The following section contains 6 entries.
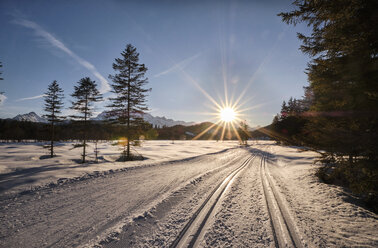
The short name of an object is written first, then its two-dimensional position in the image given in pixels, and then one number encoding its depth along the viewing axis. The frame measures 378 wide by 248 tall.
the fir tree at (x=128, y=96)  15.76
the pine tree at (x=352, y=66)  3.77
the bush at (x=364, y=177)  3.73
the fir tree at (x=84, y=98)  18.62
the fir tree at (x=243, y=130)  63.02
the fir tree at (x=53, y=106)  21.88
